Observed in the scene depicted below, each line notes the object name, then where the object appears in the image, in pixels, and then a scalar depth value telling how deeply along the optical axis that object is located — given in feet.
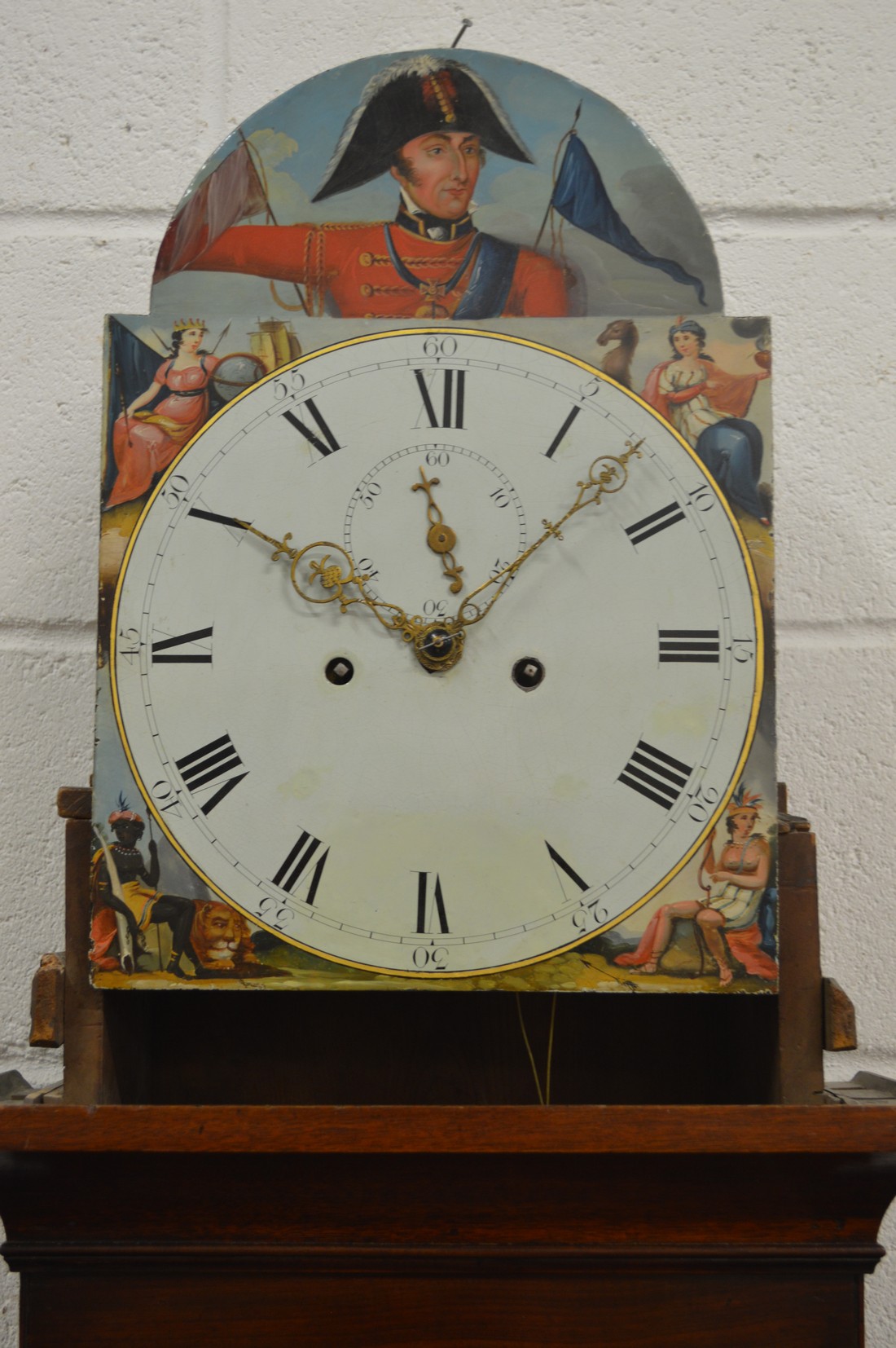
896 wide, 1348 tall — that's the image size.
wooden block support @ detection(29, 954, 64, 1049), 2.96
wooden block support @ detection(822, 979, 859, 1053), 2.98
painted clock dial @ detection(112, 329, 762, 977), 2.96
